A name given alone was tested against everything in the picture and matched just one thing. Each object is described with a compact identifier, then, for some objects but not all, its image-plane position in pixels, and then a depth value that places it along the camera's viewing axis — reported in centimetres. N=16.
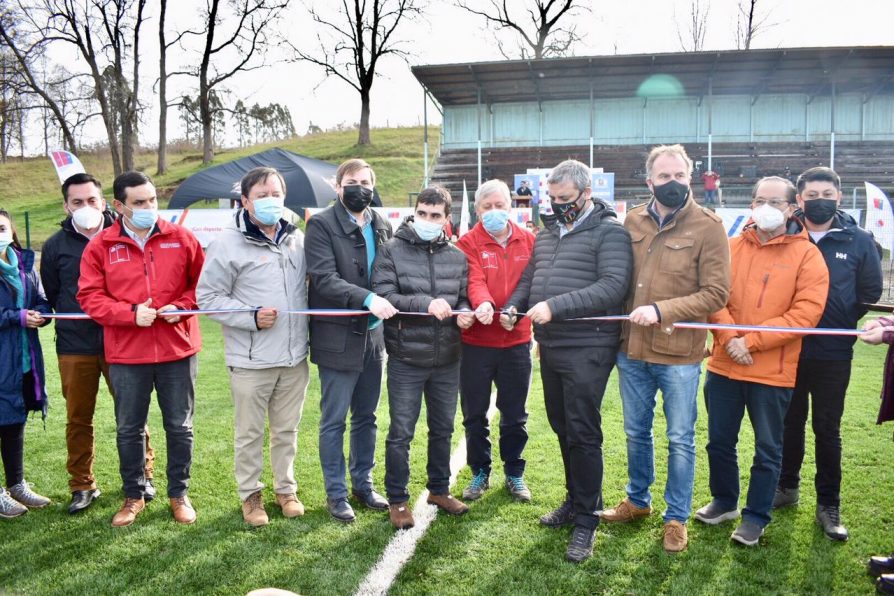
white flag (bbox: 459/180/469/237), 1320
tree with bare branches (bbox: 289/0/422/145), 3759
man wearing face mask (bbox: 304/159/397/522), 391
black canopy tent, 1633
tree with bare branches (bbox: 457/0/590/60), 3741
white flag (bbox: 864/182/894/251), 1045
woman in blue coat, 412
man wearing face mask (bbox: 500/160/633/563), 358
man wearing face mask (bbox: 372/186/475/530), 388
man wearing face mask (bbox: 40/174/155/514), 423
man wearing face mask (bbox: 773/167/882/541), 380
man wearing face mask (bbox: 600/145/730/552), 345
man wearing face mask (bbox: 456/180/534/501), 420
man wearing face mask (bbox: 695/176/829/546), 352
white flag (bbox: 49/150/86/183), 627
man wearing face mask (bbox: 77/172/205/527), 387
